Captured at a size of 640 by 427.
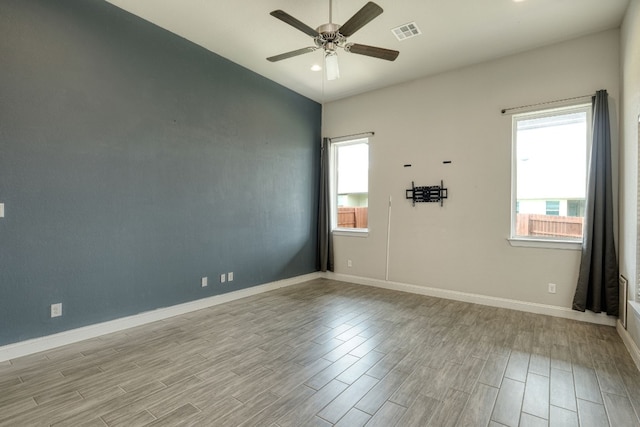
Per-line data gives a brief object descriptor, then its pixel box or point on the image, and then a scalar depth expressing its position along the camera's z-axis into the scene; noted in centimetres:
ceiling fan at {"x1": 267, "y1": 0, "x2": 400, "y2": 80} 245
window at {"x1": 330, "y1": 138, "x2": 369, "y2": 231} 571
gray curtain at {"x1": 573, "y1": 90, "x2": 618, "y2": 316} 343
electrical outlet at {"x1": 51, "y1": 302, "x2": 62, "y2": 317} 286
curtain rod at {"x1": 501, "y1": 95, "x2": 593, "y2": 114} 368
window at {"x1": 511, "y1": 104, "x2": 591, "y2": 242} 382
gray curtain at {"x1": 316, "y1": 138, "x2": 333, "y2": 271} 591
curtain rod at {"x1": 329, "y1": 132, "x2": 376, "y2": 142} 553
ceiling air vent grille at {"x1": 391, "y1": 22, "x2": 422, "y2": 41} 350
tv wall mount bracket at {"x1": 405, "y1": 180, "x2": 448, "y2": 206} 471
